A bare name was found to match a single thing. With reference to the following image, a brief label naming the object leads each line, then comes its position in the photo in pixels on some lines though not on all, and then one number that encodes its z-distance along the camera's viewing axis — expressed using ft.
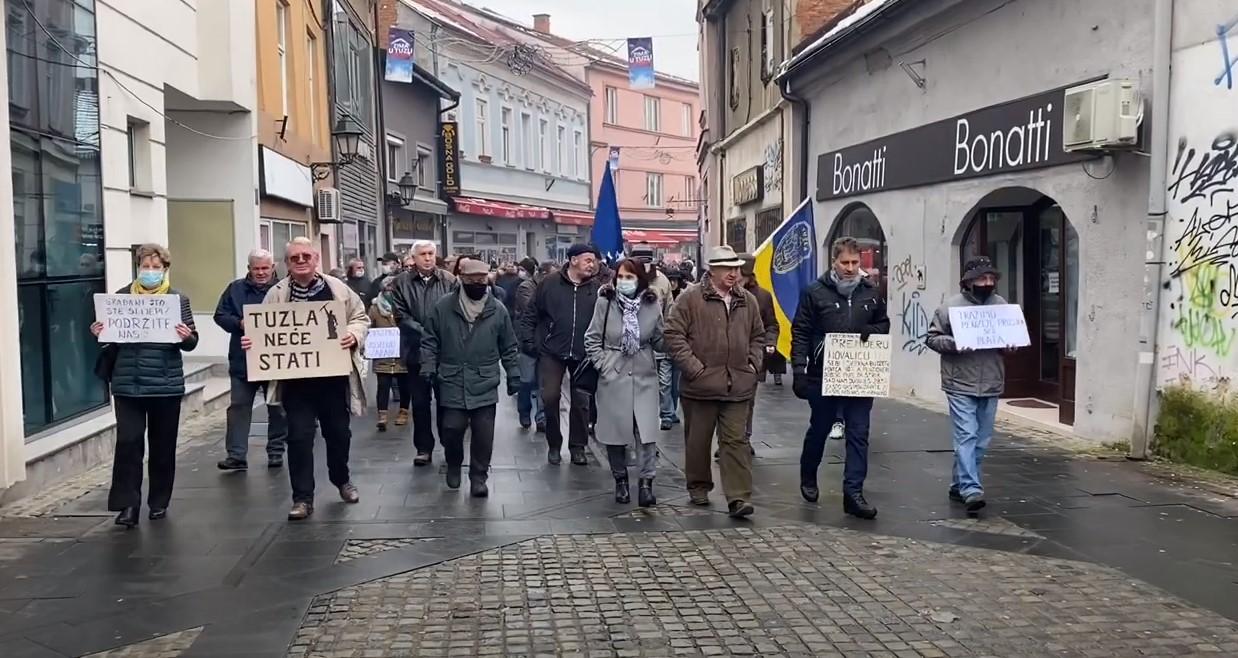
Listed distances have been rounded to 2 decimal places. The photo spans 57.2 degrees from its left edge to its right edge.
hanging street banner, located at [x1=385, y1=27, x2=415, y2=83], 89.15
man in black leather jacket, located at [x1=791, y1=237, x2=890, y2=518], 24.27
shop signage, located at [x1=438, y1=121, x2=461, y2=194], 111.45
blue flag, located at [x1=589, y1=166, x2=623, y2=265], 39.14
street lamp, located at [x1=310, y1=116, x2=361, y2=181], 66.85
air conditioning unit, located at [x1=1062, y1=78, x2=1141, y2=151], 29.58
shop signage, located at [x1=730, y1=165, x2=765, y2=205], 67.00
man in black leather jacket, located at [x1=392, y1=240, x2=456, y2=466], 32.24
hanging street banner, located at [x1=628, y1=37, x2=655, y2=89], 89.20
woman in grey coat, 25.75
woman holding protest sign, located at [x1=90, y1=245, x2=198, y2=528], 23.07
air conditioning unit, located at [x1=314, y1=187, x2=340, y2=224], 65.31
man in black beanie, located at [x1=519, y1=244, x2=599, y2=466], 30.60
